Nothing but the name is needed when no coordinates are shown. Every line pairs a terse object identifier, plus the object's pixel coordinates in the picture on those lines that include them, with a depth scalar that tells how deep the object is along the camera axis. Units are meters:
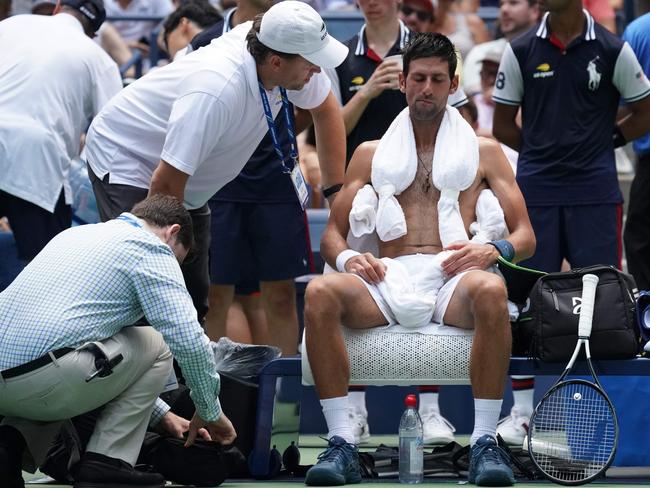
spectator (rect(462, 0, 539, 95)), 18.77
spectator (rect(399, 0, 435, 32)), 18.70
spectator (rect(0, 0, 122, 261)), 13.66
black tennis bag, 10.39
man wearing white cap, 10.68
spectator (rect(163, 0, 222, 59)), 16.30
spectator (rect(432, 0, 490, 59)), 20.94
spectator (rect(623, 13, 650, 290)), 14.19
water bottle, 10.52
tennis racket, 10.01
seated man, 10.25
